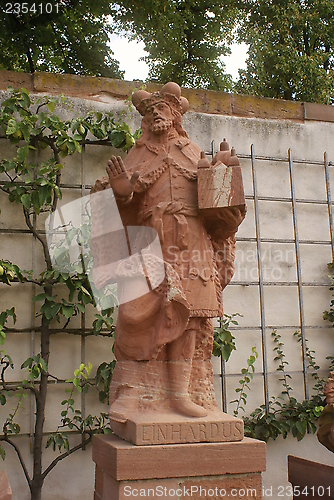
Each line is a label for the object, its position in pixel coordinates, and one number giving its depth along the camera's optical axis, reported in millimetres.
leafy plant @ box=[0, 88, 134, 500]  4738
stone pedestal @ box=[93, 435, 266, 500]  2795
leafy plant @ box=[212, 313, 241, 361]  5145
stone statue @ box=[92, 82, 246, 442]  3148
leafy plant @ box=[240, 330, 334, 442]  5258
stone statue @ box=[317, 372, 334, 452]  3633
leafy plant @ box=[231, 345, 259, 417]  5195
